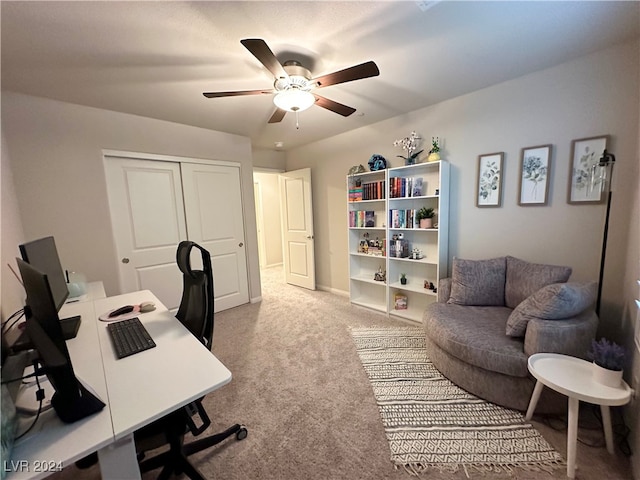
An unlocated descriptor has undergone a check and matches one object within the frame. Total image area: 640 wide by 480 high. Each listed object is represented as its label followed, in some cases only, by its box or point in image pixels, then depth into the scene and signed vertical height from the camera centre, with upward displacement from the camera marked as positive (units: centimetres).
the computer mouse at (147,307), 165 -60
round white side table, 122 -93
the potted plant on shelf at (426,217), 273 -11
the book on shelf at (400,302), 313 -116
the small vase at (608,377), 126 -89
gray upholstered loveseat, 155 -89
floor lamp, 179 +10
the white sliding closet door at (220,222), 316 -11
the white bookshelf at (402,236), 272 -37
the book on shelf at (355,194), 329 +20
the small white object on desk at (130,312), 156 -62
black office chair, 108 -91
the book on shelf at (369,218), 334 -12
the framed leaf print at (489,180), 239 +23
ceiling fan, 152 +84
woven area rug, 136 -135
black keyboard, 118 -61
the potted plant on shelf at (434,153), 261 +56
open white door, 412 -28
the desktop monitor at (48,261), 117 -21
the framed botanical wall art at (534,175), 214 +24
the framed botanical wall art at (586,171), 192 +24
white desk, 72 -63
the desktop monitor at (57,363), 74 -42
